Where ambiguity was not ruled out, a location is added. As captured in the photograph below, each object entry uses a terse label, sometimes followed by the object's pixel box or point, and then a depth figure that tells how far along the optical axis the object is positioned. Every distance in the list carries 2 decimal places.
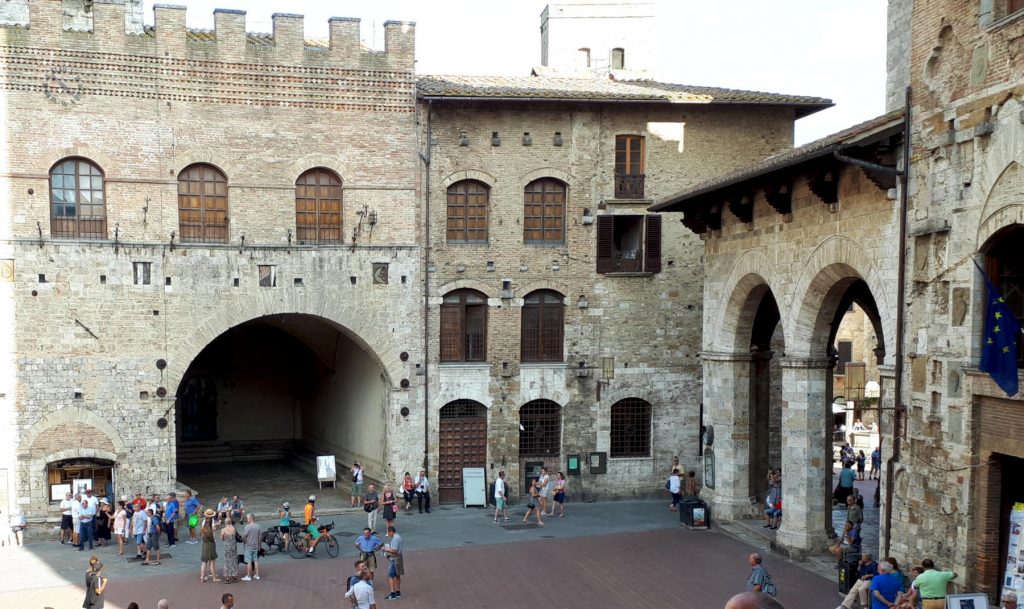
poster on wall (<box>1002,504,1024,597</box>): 13.50
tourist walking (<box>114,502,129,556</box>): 20.81
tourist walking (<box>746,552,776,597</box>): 14.55
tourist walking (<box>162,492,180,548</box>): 21.53
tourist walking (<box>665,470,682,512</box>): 25.38
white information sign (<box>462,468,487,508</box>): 25.80
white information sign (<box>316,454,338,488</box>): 26.77
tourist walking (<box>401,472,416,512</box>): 24.94
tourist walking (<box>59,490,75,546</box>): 21.84
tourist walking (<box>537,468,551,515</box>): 24.39
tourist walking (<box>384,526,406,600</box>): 17.50
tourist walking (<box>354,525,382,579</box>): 17.38
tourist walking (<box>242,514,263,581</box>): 18.75
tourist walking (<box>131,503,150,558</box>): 19.98
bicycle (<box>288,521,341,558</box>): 20.72
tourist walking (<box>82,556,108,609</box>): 14.70
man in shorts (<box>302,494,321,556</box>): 20.70
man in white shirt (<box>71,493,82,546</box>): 21.33
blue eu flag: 13.39
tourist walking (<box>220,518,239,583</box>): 18.48
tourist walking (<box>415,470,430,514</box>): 24.91
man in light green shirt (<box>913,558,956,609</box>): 13.70
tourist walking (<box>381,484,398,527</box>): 22.64
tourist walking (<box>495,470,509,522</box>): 24.16
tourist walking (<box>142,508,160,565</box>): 19.91
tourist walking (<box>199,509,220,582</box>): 18.45
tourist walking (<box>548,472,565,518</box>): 24.67
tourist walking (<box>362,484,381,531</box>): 21.89
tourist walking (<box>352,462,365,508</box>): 25.36
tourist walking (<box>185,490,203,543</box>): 21.66
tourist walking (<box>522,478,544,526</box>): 23.75
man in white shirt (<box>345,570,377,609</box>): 14.54
